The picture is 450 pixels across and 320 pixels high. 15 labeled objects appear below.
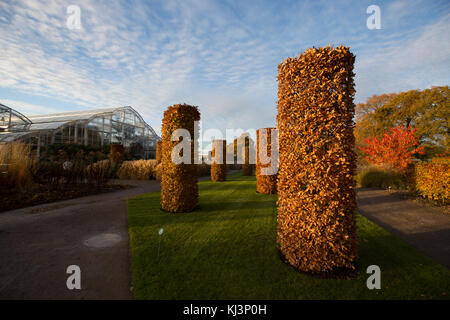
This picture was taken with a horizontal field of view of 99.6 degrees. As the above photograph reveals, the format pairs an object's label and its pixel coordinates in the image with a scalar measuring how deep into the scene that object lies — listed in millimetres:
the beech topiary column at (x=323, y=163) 2561
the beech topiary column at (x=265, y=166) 8367
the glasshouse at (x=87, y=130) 16203
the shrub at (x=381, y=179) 9320
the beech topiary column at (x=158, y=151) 15938
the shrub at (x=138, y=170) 13164
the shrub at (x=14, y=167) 6656
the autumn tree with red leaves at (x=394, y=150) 10047
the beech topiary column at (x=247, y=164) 17969
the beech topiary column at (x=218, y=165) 13102
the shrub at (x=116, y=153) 16625
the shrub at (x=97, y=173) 9172
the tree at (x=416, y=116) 17781
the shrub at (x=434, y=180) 6281
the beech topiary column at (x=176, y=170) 5508
